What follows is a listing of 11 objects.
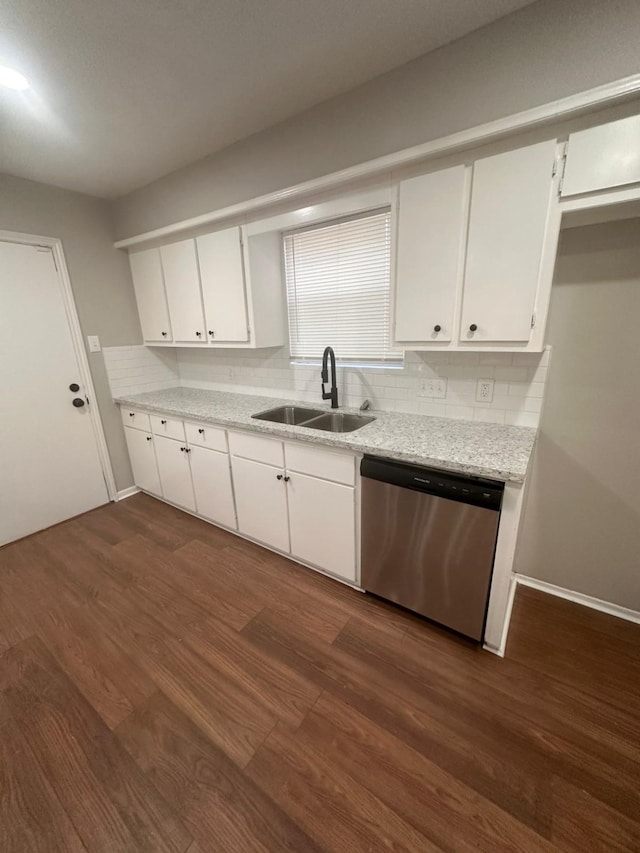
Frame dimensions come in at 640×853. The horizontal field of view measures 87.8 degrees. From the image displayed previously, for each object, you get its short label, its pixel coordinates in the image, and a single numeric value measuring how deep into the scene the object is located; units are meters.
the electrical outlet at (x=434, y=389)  1.97
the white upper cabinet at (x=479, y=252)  1.34
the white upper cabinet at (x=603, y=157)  1.17
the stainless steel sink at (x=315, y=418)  2.22
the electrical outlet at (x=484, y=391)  1.82
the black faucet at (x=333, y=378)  2.18
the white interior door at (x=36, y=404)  2.42
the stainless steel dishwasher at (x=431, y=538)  1.42
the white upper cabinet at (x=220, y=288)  2.29
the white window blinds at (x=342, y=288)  2.13
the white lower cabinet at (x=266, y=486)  1.87
